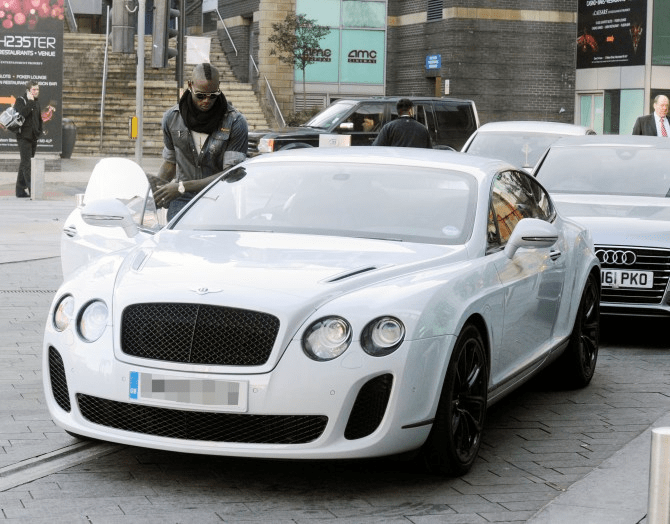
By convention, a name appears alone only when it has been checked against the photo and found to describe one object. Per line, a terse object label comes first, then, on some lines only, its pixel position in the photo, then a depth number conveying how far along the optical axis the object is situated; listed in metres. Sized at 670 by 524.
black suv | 24.14
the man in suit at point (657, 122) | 17.17
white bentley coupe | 5.30
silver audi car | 9.54
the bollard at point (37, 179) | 23.62
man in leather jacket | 8.72
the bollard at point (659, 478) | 3.47
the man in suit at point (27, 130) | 24.05
